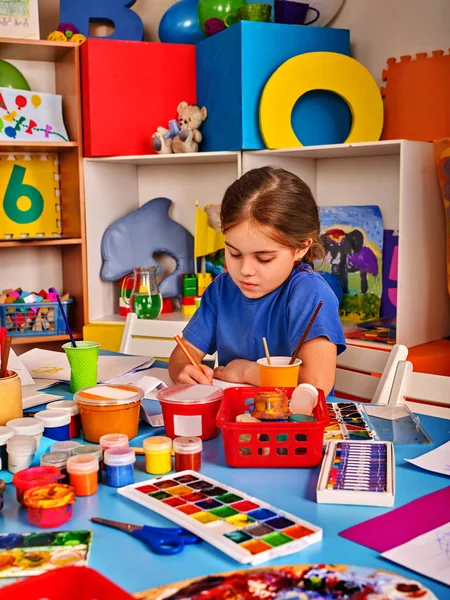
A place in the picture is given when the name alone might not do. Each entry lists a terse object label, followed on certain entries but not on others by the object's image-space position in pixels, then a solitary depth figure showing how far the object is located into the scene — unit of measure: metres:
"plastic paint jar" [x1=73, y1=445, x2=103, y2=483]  1.03
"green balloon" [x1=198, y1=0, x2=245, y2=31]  2.67
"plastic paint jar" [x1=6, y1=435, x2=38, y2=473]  1.06
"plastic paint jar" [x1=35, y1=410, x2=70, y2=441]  1.18
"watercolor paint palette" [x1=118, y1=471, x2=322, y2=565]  0.80
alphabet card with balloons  2.82
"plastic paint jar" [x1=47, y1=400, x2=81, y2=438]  1.21
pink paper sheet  0.84
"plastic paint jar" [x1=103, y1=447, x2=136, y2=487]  1.00
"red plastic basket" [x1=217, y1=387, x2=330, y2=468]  1.06
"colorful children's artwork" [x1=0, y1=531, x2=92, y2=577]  0.78
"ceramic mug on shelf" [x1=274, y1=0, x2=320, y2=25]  2.64
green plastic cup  1.48
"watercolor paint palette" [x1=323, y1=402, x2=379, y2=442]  1.19
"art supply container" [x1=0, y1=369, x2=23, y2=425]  1.17
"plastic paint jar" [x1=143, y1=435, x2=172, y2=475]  1.05
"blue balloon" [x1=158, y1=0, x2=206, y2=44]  2.88
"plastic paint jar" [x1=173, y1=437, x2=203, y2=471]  1.04
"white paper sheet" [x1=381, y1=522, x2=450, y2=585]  0.77
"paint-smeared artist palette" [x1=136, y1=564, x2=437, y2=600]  0.71
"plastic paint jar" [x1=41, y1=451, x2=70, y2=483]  1.01
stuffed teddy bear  2.75
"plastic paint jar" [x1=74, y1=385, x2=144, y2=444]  1.17
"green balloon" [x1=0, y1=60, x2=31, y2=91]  2.88
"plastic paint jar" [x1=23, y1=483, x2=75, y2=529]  0.89
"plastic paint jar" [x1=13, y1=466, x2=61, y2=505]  0.95
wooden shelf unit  2.86
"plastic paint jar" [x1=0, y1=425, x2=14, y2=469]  1.07
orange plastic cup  1.24
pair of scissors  0.81
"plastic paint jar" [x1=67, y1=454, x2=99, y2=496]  0.98
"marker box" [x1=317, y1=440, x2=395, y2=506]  0.94
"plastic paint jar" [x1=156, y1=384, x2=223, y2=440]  1.18
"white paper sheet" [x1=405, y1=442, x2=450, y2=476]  1.05
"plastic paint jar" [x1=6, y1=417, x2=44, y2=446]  1.09
